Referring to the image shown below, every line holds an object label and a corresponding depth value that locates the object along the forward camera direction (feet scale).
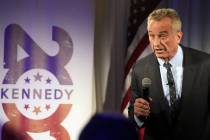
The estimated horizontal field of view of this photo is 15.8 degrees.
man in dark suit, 15.28
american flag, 24.13
